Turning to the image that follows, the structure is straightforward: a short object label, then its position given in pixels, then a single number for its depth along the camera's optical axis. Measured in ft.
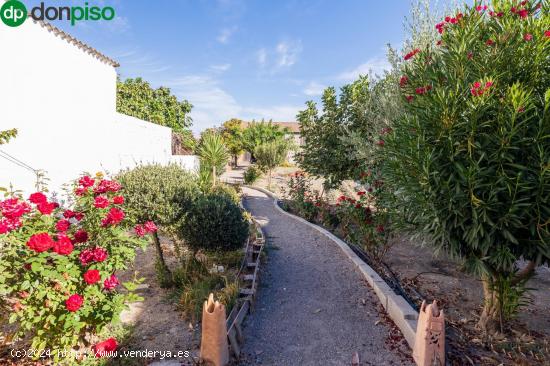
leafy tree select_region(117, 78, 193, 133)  91.04
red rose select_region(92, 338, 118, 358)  11.59
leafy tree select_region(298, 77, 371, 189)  36.27
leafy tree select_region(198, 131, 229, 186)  60.44
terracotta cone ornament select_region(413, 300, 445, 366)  11.74
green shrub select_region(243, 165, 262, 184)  84.06
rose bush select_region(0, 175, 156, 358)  10.51
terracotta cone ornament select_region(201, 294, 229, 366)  11.46
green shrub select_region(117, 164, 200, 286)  19.31
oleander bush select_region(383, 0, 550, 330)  11.30
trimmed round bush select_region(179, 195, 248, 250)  21.91
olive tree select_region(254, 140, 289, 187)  76.07
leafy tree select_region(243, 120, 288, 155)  120.06
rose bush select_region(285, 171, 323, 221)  40.14
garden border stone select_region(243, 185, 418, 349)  14.30
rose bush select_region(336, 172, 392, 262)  22.29
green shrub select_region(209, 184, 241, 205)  48.16
